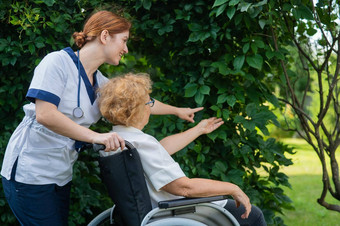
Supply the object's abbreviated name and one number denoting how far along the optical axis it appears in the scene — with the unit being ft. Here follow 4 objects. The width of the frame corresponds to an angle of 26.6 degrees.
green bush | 12.97
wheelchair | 10.22
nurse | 10.30
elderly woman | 10.51
